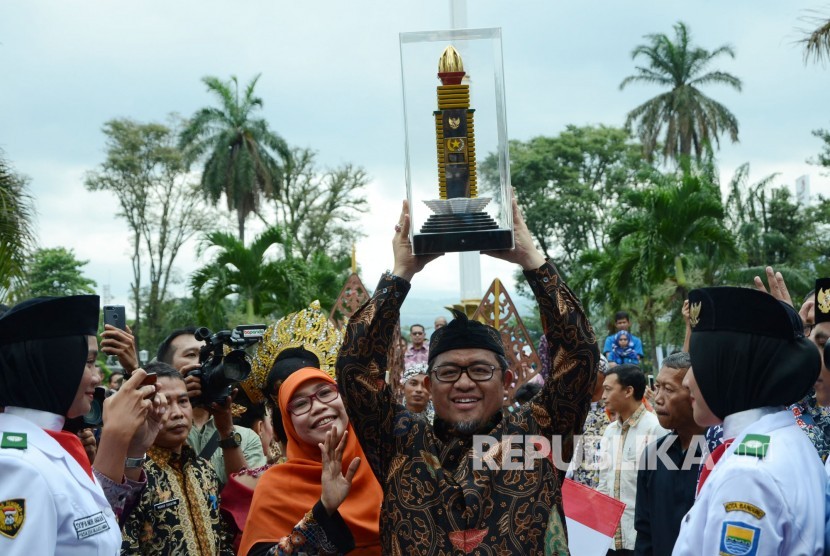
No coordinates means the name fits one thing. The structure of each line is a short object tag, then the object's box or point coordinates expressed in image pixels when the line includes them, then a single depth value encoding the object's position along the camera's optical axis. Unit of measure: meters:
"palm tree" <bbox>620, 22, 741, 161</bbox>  36.91
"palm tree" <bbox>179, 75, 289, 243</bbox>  36.50
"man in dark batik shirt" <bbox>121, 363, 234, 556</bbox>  3.74
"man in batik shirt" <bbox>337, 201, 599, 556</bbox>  3.28
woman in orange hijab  3.45
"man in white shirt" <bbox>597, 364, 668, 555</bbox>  6.39
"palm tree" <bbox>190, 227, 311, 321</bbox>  21.05
